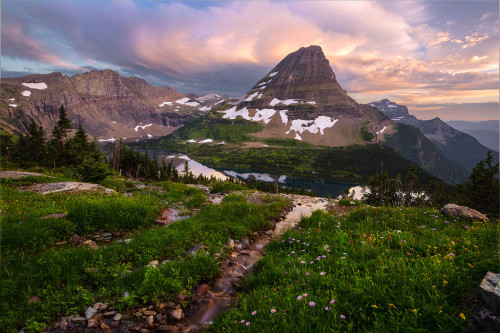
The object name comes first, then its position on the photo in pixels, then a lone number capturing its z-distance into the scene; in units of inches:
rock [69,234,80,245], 269.3
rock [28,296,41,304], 156.5
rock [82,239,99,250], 256.8
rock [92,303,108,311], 164.7
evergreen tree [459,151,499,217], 1712.6
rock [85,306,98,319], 156.2
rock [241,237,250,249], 307.9
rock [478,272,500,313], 105.3
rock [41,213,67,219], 297.1
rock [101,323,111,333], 149.7
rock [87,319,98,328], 149.6
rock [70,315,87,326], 149.3
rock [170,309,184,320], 169.9
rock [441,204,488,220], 307.0
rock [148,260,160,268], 225.5
